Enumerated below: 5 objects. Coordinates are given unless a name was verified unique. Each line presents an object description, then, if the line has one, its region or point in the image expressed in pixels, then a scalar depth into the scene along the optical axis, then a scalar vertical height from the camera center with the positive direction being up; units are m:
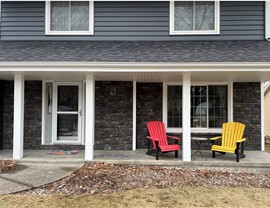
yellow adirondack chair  5.96 -0.74
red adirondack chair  6.00 -0.77
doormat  6.75 -1.25
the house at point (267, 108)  12.35 +0.00
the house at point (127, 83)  7.29 +0.73
